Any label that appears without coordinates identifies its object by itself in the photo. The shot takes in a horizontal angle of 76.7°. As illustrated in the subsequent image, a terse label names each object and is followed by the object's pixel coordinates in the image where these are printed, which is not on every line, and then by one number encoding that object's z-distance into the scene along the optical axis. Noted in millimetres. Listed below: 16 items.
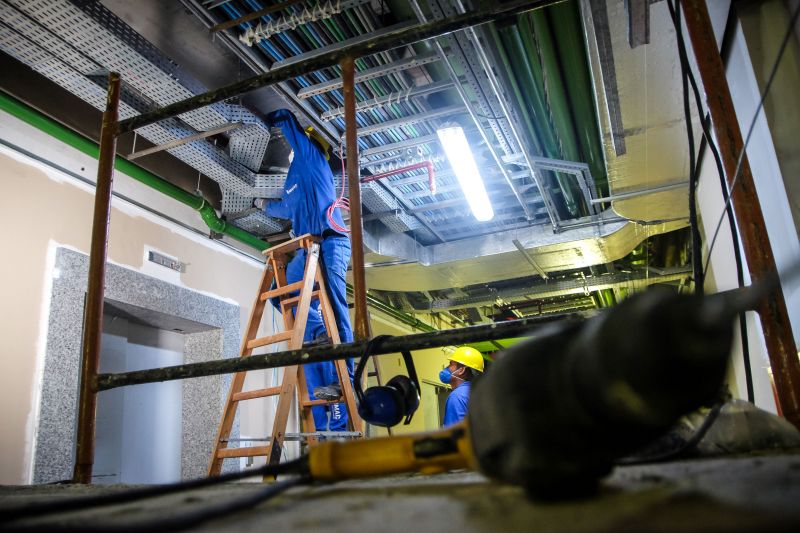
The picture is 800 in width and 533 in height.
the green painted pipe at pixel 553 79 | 3021
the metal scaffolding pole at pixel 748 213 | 880
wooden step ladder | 3021
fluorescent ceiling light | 3648
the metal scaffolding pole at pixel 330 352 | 1077
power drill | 391
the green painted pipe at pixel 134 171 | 3295
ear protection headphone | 1291
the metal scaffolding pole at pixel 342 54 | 1310
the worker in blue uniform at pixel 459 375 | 3881
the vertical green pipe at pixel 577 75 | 2999
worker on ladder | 3414
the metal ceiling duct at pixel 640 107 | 2507
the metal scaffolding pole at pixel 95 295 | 1413
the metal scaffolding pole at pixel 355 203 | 1277
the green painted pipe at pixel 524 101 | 3201
